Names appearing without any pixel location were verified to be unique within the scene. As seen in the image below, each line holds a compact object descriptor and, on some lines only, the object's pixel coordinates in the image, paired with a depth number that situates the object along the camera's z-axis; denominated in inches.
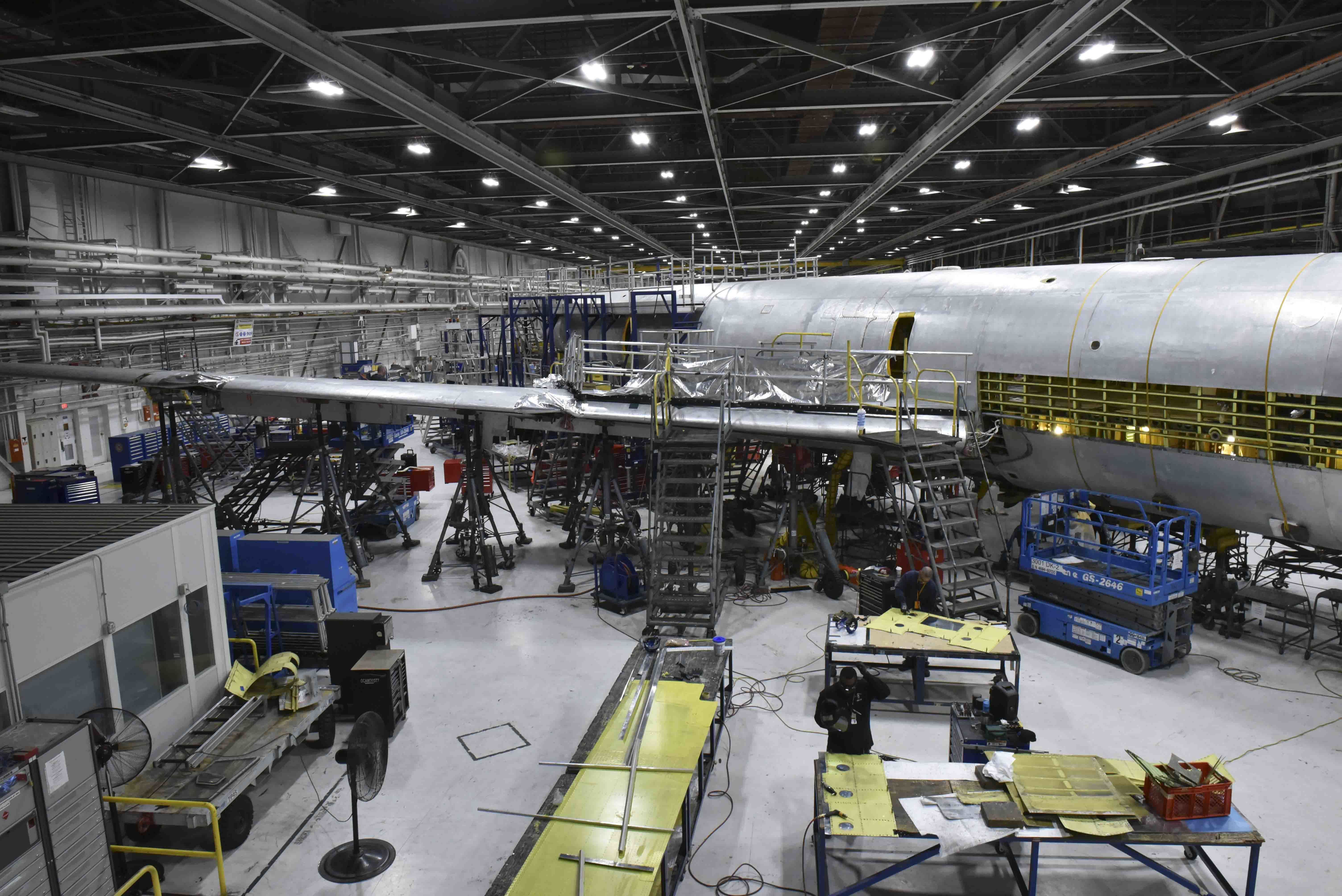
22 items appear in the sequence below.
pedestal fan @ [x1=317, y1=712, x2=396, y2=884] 281.0
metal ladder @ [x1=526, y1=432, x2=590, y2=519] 831.7
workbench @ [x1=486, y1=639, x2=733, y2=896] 238.7
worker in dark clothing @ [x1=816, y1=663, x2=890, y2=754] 311.9
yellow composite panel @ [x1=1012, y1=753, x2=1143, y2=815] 261.9
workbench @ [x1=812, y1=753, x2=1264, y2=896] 248.7
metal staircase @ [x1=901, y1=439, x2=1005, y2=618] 488.7
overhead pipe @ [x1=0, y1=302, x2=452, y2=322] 718.5
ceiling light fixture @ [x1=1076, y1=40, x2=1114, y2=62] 470.6
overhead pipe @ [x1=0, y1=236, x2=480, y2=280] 685.9
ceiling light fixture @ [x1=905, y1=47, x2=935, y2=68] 518.0
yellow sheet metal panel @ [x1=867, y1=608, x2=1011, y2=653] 393.4
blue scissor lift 450.6
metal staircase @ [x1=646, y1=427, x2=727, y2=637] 514.0
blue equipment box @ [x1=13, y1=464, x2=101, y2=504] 735.1
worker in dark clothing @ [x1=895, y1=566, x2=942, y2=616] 460.4
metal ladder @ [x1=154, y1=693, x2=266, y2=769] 329.7
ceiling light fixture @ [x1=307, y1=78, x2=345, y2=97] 504.1
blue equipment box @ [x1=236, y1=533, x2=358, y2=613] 497.4
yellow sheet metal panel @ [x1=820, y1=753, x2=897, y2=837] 258.8
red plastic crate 255.1
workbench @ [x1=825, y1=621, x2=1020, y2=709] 384.2
